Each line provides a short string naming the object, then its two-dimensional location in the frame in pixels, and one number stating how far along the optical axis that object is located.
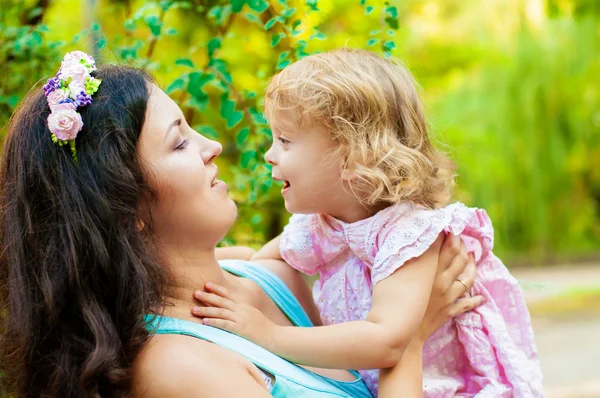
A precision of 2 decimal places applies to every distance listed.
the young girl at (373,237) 1.63
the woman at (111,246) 1.53
